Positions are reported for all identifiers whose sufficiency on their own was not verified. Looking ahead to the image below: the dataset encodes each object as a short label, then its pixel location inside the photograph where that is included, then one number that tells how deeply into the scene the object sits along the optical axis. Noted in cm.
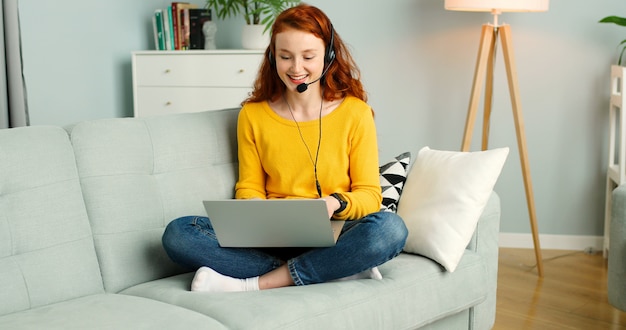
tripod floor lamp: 328
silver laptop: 186
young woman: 199
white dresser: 385
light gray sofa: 179
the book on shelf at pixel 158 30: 410
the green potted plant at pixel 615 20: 330
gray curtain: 349
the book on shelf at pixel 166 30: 409
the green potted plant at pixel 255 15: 390
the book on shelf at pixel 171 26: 409
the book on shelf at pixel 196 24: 407
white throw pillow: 218
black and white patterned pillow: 235
